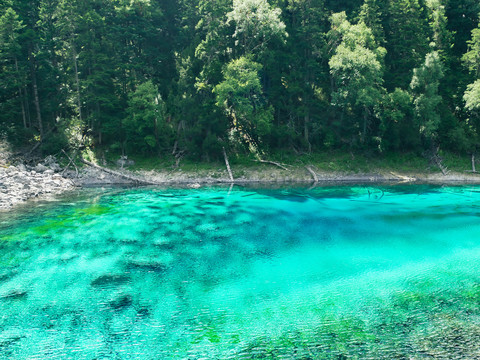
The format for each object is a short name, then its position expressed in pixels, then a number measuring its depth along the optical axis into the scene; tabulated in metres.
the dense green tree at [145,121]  36.28
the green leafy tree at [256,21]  35.62
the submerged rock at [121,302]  11.69
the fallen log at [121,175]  35.31
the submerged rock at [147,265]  15.00
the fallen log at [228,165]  36.55
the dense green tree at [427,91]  36.56
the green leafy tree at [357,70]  34.06
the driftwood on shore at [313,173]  37.02
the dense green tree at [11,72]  33.84
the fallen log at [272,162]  37.91
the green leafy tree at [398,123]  36.12
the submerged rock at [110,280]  13.47
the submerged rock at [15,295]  12.38
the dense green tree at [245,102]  34.53
